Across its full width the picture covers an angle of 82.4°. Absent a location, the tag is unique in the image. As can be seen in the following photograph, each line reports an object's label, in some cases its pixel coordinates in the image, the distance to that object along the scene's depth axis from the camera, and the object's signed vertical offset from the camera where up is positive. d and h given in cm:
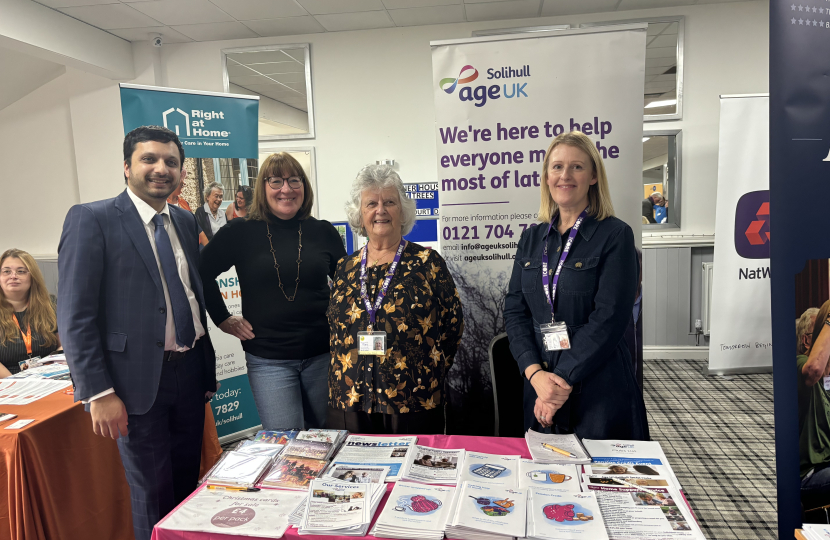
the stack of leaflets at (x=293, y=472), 125 -65
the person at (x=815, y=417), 133 -59
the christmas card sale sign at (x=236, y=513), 108 -66
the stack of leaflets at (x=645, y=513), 101 -67
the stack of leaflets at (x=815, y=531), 104 -72
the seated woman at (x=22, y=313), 267 -40
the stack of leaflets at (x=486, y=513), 102 -65
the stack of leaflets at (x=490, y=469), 123 -66
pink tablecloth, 142 -67
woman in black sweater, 191 -25
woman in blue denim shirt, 158 -32
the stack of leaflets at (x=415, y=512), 104 -66
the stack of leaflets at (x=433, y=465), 124 -65
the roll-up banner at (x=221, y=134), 273 +62
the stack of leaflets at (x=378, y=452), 132 -65
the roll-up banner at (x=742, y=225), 386 -11
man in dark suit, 148 -26
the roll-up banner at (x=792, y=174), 128 +10
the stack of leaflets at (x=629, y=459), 124 -66
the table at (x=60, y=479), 172 -94
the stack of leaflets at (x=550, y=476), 119 -66
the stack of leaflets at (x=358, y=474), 124 -65
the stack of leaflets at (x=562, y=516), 100 -66
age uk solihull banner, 229 +43
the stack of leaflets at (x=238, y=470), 126 -65
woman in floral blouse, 162 -35
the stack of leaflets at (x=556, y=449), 131 -66
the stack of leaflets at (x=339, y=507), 105 -65
